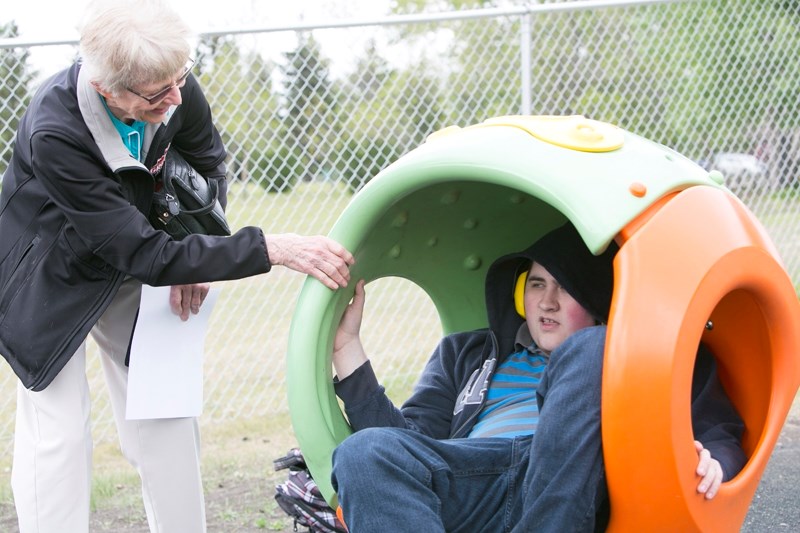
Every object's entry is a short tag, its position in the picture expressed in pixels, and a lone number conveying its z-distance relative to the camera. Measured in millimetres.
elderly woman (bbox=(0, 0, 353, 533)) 2311
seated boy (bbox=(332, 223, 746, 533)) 2090
